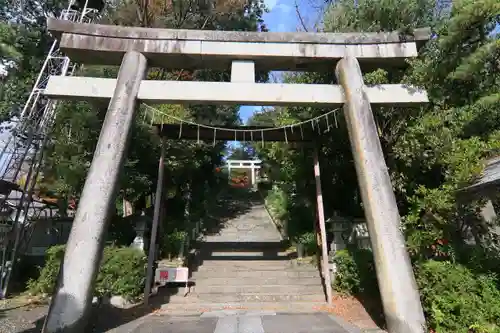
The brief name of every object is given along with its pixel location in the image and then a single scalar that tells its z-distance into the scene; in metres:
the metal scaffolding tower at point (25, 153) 10.15
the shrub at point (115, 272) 7.46
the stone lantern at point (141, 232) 9.12
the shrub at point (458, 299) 4.98
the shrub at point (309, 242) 10.33
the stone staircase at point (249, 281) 8.02
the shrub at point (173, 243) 10.26
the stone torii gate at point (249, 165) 22.62
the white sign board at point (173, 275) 8.37
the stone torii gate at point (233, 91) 5.63
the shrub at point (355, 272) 7.68
